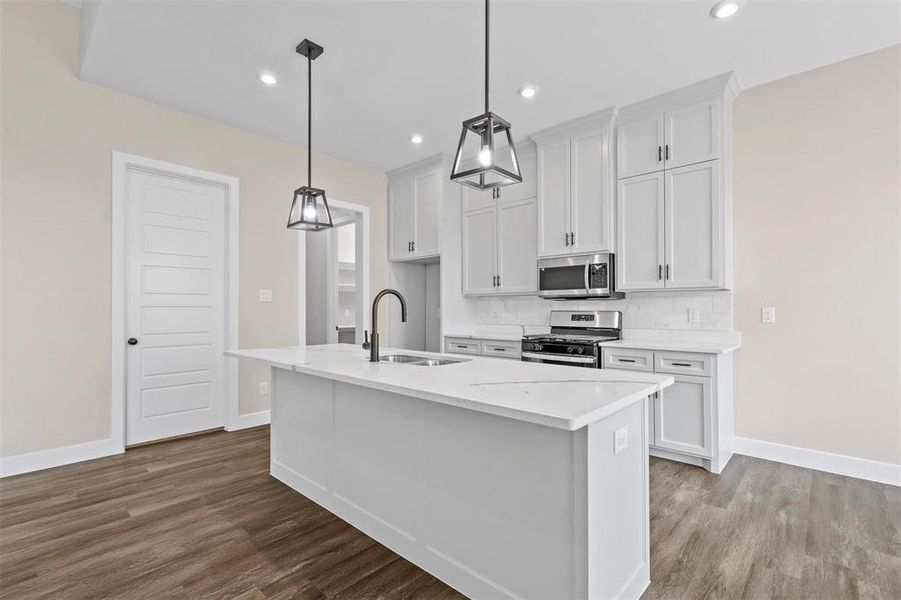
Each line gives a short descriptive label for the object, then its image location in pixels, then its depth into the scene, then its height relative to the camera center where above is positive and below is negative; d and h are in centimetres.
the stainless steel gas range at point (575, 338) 364 -30
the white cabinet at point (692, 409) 302 -75
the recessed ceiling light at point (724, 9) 240 +162
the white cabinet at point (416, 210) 496 +110
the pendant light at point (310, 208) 276 +61
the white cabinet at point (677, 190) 324 +87
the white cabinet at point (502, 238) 444 +70
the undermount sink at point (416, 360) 263 -34
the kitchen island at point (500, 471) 146 -66
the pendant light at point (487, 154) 185 +65
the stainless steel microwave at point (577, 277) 382 +24
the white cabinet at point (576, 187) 378 +105
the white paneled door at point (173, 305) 360 -1
